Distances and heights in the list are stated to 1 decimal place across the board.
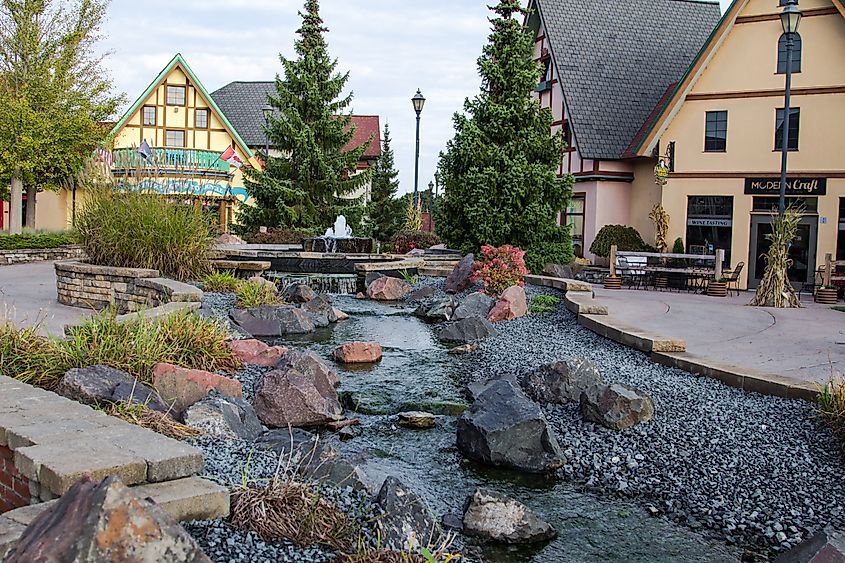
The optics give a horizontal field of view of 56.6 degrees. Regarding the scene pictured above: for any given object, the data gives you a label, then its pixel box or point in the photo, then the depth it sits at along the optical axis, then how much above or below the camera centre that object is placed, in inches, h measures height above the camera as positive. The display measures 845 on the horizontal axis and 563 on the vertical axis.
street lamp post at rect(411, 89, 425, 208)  960.3 +161.7
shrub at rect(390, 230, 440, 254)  1059.6 -10.4
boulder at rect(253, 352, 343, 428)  271.3 -60.1
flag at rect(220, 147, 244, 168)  1099.3 +100.2
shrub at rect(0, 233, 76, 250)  849.3 -19.2
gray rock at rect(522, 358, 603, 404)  309.1 -57.2
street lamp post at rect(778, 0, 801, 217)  622.8 +167.8
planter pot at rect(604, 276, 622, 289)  779.4 -42.9
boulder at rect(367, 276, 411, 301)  623.8 -45.0
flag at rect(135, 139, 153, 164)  570.4 +55.1
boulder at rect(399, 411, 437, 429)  286.5 -68.1
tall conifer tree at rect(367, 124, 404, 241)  1457.9 +70.7
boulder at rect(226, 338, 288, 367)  340.5 -54.0
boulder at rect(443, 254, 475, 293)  631.8 -34.2
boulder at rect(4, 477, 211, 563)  96.7 -38.8
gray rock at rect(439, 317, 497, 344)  457.7 -56.2
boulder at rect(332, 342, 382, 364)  386.0 -59.9
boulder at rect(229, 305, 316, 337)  446.0 -52.2
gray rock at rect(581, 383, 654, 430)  271.4 -58.7
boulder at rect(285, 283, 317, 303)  560.4 -45.3
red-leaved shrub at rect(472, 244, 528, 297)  573.0 -24.7
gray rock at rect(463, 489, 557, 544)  193.6 -71.0
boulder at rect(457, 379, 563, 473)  246.4 -64.2
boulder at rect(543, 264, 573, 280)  802.8 -34.4
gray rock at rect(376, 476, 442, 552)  172.7 -65.0
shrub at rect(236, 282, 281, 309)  474.9 -40.6
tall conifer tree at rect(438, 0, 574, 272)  799.1 +76.0
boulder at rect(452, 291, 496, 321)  520.4 -47.7
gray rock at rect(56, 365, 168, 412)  228.4 -48.0
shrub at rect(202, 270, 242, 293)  506.0 -35.2
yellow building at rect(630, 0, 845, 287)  811.4 +114.8
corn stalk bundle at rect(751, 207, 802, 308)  584.1 -20.4
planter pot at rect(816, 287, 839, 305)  662.5 -43.4
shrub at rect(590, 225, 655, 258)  938.1 -1.3
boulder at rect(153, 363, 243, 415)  250.5 -51.0
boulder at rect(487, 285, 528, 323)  509.7 -45.8
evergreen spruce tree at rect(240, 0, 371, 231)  1102.4 +119.9
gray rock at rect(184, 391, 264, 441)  227.3 -56.3
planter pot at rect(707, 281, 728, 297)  722.8 -43.9
